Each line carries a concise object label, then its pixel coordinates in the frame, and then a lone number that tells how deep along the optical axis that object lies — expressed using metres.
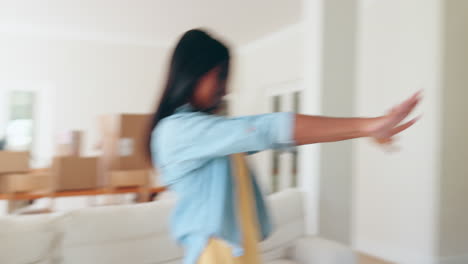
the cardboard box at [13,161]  2.52
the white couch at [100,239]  1.29
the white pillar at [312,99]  2.33
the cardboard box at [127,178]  2.72
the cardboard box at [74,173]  2.67
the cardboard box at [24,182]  2.54
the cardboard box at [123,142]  2.72
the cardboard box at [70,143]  2.98
